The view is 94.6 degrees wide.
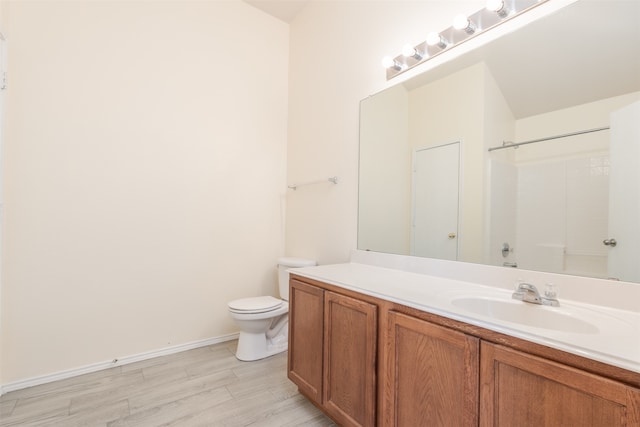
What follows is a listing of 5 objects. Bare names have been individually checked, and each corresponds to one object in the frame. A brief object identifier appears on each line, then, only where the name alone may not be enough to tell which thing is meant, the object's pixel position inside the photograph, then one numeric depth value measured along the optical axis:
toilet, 2.18
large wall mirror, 1.07
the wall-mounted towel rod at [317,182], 2.32
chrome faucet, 1.10
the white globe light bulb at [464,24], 1.43
